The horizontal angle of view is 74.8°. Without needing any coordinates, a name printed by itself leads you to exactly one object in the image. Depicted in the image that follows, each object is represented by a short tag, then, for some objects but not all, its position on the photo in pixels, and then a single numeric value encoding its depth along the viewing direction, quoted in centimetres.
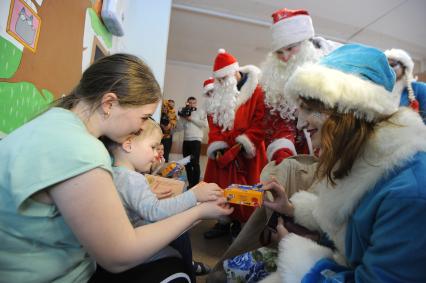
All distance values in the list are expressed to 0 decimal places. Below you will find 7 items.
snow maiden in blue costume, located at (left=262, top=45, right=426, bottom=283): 58
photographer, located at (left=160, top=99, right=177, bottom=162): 445
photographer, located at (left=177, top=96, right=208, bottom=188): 447
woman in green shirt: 61
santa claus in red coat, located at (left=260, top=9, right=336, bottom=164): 185
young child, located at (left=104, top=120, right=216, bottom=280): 101
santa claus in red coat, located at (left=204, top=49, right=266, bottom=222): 216
